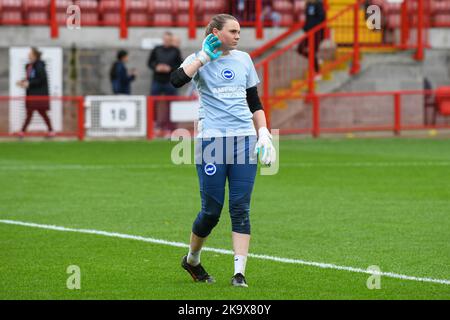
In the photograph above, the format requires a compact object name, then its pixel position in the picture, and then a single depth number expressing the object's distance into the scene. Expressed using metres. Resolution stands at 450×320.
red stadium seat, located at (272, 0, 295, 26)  31.58
